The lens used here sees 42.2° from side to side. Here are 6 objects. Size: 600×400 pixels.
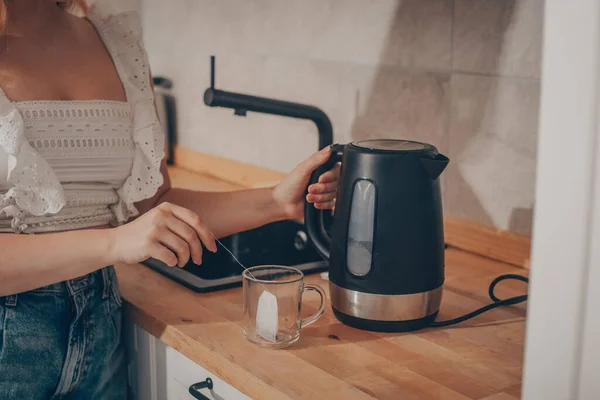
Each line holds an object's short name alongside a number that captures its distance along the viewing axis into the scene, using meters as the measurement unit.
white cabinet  1.10
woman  1.08
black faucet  1.41
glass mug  1.06
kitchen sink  1.64
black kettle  1.07
